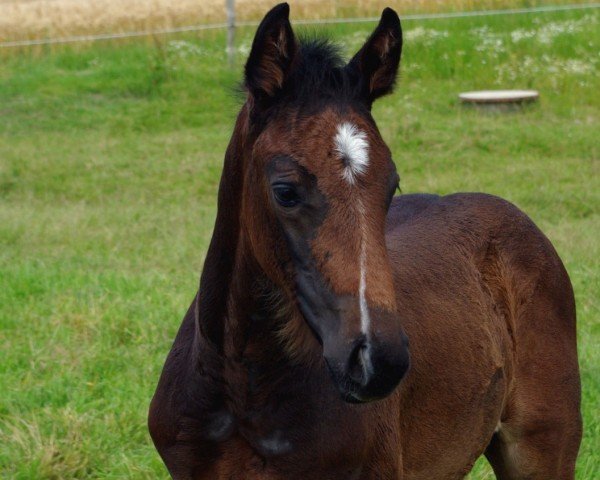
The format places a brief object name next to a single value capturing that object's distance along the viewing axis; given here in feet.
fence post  48.67
